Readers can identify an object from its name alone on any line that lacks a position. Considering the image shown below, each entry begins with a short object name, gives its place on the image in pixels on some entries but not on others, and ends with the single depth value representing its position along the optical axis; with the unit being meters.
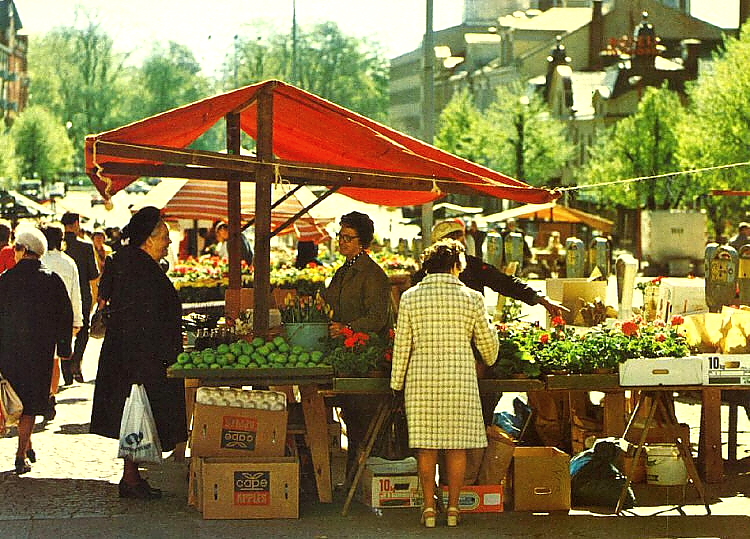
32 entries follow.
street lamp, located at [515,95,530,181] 66.31
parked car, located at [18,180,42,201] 91.06
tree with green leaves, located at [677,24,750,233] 43.44
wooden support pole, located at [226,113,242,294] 12.09
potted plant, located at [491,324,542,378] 9.50
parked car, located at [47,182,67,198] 100.95
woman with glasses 9.90
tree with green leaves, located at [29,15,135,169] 110.12
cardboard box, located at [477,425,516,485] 9.39
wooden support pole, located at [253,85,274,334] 9.93
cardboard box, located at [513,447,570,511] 9.43
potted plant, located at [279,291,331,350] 9.76
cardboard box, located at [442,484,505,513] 9.34
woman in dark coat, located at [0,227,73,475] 10.80
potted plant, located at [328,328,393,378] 9.39
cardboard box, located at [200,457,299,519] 9.15
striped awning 21.86
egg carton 9.52
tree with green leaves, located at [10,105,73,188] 98.69
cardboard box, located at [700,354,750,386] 9.76
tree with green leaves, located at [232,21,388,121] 99.06
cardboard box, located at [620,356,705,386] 9.53
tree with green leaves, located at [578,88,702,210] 53.25
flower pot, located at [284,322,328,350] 9.76
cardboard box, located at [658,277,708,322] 14.77
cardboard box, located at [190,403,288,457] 9.45
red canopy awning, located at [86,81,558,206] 9.49
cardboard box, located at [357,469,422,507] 9.41
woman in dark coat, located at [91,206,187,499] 9.88
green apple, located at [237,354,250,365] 9.38
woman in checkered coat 8.80
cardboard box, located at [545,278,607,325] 14.94
